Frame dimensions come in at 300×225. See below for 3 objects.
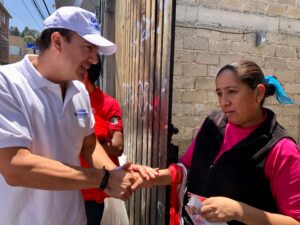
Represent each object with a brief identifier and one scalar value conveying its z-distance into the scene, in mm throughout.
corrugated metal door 1618
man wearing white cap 1073
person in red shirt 1873
